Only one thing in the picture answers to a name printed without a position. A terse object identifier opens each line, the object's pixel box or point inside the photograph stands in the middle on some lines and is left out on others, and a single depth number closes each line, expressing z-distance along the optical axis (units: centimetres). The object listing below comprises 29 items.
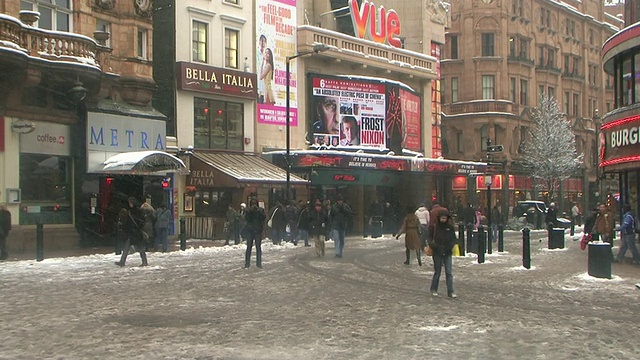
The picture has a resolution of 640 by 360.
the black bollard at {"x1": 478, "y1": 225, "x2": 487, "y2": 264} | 2156
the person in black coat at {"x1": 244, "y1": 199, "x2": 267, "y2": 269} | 1933
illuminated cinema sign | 4378
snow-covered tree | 5962
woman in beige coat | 2008
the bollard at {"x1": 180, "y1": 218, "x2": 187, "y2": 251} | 2616
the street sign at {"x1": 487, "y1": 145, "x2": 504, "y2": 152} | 3525
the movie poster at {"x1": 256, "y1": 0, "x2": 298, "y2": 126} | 3805
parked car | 4753
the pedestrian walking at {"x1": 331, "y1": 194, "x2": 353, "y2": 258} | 2300
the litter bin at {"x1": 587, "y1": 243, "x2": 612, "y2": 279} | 1727
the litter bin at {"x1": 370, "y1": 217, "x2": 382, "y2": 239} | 3697
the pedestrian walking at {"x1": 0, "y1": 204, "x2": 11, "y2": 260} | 2119
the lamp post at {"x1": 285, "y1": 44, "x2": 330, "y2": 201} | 3255
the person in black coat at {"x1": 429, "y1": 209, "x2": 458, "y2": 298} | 1381
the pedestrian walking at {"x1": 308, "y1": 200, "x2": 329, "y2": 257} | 2258
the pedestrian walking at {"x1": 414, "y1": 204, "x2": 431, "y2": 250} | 2238
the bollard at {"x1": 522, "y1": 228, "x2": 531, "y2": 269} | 1968
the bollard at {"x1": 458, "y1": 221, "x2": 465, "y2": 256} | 2364
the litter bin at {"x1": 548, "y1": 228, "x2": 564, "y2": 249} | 2686
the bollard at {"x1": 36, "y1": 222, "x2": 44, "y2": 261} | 2086
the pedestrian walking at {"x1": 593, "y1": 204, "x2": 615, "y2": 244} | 2194
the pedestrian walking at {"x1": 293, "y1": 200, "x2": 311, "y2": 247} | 2677
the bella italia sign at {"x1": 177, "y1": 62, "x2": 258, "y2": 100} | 3391
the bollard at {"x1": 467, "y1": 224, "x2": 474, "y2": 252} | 2464
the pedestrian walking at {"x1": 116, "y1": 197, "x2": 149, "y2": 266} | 1889
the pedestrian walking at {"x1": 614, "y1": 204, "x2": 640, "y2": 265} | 2025
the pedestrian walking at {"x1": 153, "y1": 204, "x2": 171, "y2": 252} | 2520
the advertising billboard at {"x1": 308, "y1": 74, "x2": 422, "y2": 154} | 4138
